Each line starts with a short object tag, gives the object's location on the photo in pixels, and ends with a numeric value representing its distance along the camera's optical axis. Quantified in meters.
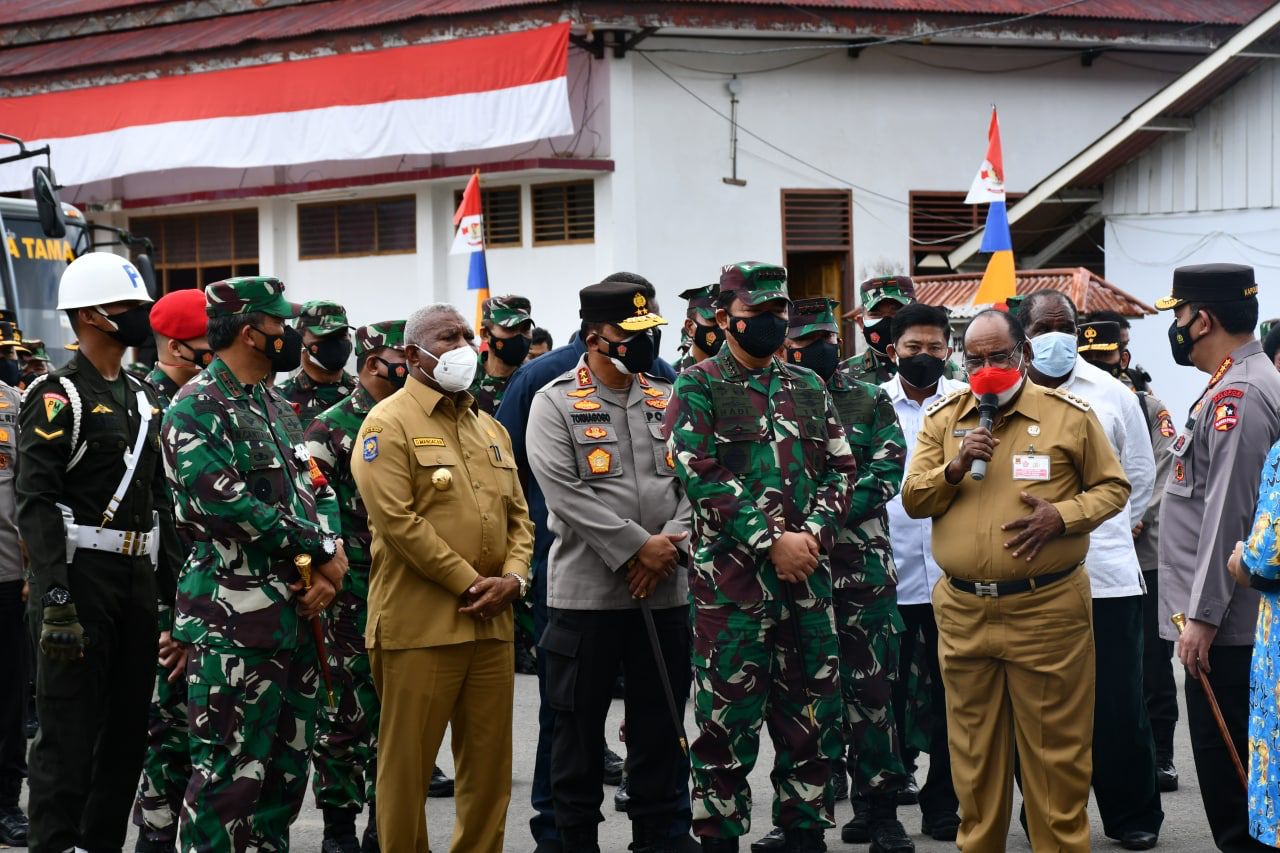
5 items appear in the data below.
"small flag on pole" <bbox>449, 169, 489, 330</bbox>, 18.88
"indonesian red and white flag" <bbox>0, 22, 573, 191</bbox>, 21.30
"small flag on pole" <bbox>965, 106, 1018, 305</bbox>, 15.69
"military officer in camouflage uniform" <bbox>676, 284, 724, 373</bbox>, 9.26
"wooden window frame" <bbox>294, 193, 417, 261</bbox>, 24.30
